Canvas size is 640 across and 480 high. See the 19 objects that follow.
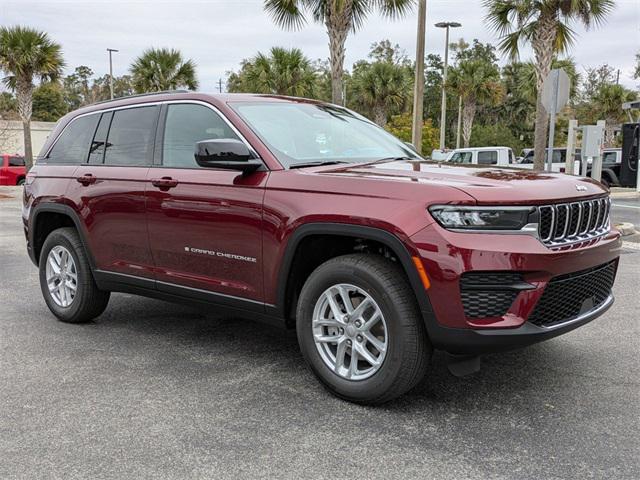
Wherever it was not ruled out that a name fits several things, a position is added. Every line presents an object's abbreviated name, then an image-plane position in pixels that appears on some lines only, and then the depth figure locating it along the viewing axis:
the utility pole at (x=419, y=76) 13.55
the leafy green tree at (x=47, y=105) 67.56
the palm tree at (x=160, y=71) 30.20
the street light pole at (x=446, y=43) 34.00
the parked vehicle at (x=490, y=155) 21.25
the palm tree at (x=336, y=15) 17.25
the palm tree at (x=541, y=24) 16.45
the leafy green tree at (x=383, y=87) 35.22
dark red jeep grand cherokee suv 3.17
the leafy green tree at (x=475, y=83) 40.28
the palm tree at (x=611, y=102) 38.16
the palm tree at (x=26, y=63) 27.36
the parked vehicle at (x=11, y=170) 25.97
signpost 9.84
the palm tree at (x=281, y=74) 30.77
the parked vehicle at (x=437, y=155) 16.02
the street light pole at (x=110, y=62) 53.53
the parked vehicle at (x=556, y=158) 24.20
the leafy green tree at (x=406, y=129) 37.56
